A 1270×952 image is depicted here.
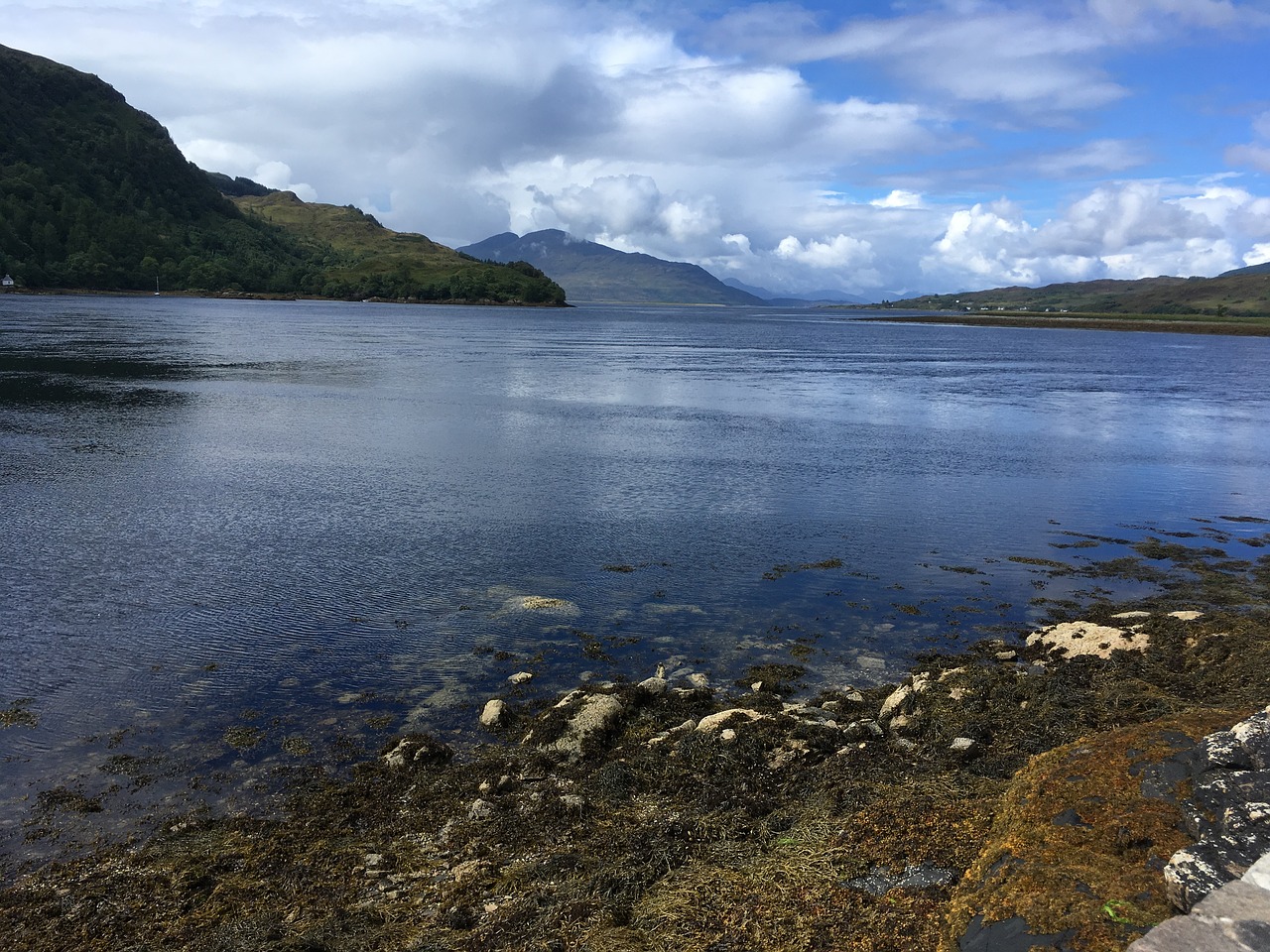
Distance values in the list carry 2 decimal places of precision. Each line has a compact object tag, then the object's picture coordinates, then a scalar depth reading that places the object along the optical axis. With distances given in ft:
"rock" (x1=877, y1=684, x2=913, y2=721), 44.75
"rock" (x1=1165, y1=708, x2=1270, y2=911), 20.85
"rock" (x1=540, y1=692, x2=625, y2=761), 41.39
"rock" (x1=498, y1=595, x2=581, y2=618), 61.00
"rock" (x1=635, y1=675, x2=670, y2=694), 47.75
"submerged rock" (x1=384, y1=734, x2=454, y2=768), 40.04
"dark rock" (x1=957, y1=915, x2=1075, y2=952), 21.20
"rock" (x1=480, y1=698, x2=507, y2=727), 44.19
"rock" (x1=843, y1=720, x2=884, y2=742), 42.04
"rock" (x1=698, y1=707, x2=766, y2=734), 42.67
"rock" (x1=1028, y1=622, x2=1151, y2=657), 53.93
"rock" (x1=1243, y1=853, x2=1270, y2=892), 19.26
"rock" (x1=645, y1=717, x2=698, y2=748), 42.04
